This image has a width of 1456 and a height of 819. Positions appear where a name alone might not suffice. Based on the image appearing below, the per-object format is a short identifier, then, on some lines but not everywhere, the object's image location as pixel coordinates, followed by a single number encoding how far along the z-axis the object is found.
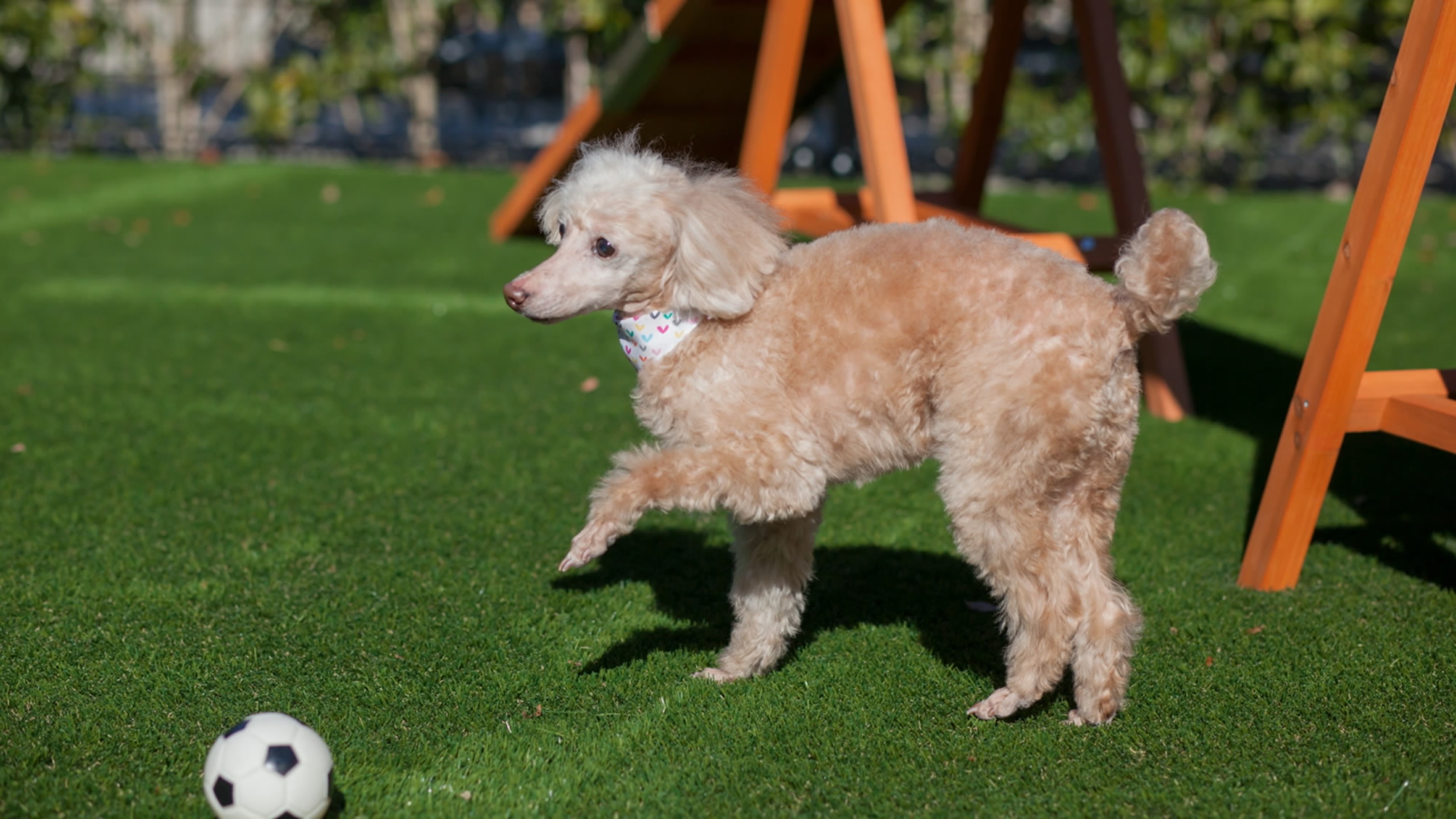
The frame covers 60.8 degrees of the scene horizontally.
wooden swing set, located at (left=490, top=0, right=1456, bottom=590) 3.36
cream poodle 2.65
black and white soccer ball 2.32
